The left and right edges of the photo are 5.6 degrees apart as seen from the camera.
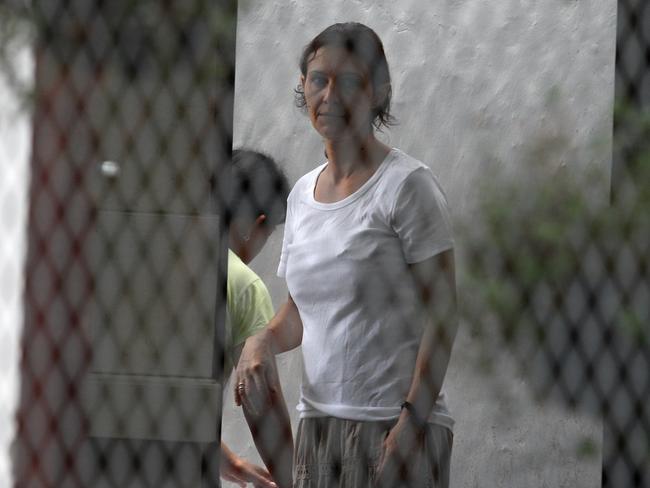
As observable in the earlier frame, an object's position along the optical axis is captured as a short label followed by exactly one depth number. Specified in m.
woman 13.83
